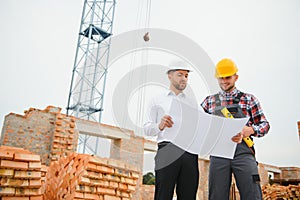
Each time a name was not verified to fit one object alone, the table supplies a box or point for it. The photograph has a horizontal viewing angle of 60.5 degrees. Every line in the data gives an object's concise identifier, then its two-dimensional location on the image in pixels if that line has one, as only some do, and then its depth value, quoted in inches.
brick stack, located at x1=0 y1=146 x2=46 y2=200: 90.4
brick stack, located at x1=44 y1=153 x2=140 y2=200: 108.1
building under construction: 95.7
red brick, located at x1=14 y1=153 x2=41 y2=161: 96.0
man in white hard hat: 78.5
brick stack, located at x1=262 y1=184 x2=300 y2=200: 358.8
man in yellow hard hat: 76.2
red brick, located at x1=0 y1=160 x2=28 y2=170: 91.2
